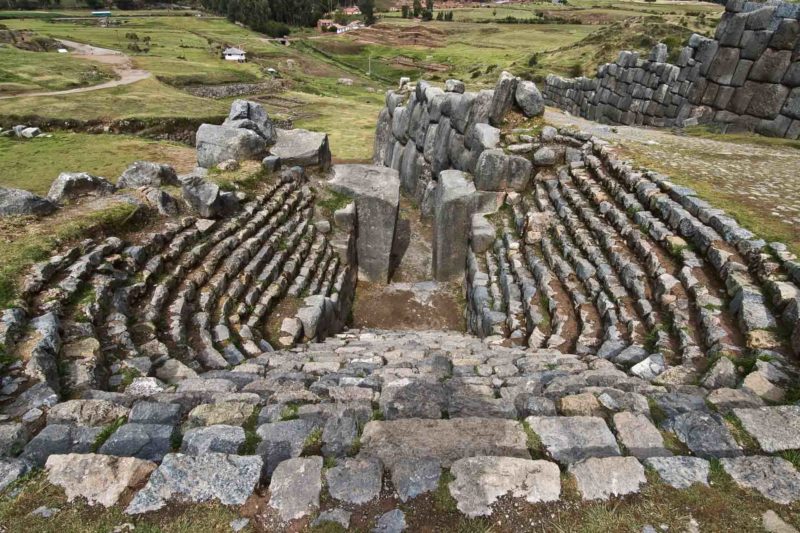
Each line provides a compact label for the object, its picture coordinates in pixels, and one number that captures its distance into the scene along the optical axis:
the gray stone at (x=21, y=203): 7.68
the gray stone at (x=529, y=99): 15.05
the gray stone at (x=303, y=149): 14.23
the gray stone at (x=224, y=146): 12.83
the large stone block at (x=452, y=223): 13.94
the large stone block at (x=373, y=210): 13.83
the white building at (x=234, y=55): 62.34
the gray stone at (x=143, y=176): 10.16
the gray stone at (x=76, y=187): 8.70
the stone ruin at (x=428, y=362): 3.48
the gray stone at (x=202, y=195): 9.72
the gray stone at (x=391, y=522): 3.11
